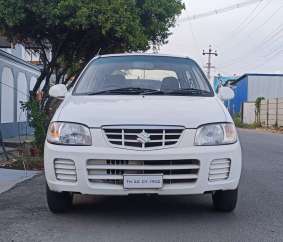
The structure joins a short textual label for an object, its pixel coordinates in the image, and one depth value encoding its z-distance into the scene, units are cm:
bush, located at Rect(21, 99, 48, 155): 1218
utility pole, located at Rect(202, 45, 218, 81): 7869
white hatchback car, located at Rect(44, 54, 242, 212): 568
